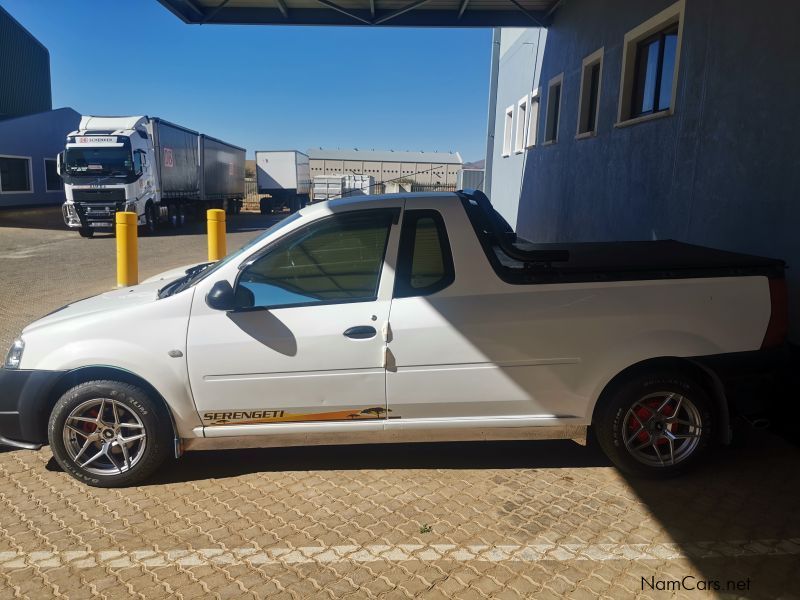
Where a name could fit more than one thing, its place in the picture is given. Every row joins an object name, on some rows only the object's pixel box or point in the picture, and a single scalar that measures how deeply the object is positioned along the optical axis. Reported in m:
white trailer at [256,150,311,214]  40.69
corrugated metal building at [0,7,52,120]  34.19
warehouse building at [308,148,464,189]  77.19
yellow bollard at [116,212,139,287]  8.63
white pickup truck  3.66
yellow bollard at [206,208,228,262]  9.91
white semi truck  20.45
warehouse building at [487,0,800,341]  5.52
